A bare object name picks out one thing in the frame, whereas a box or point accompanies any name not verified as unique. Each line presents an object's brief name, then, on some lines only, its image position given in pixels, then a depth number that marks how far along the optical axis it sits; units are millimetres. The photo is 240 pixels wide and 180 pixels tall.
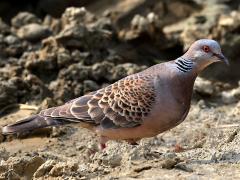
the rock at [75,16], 17312
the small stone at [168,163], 9406
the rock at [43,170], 9406
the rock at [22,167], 9695
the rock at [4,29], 17922
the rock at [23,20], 18875
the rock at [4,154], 12008
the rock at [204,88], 16437
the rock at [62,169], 9303
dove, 10828
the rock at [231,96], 16437
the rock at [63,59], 16250
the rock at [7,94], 14805
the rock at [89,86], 15727
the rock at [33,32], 18109
